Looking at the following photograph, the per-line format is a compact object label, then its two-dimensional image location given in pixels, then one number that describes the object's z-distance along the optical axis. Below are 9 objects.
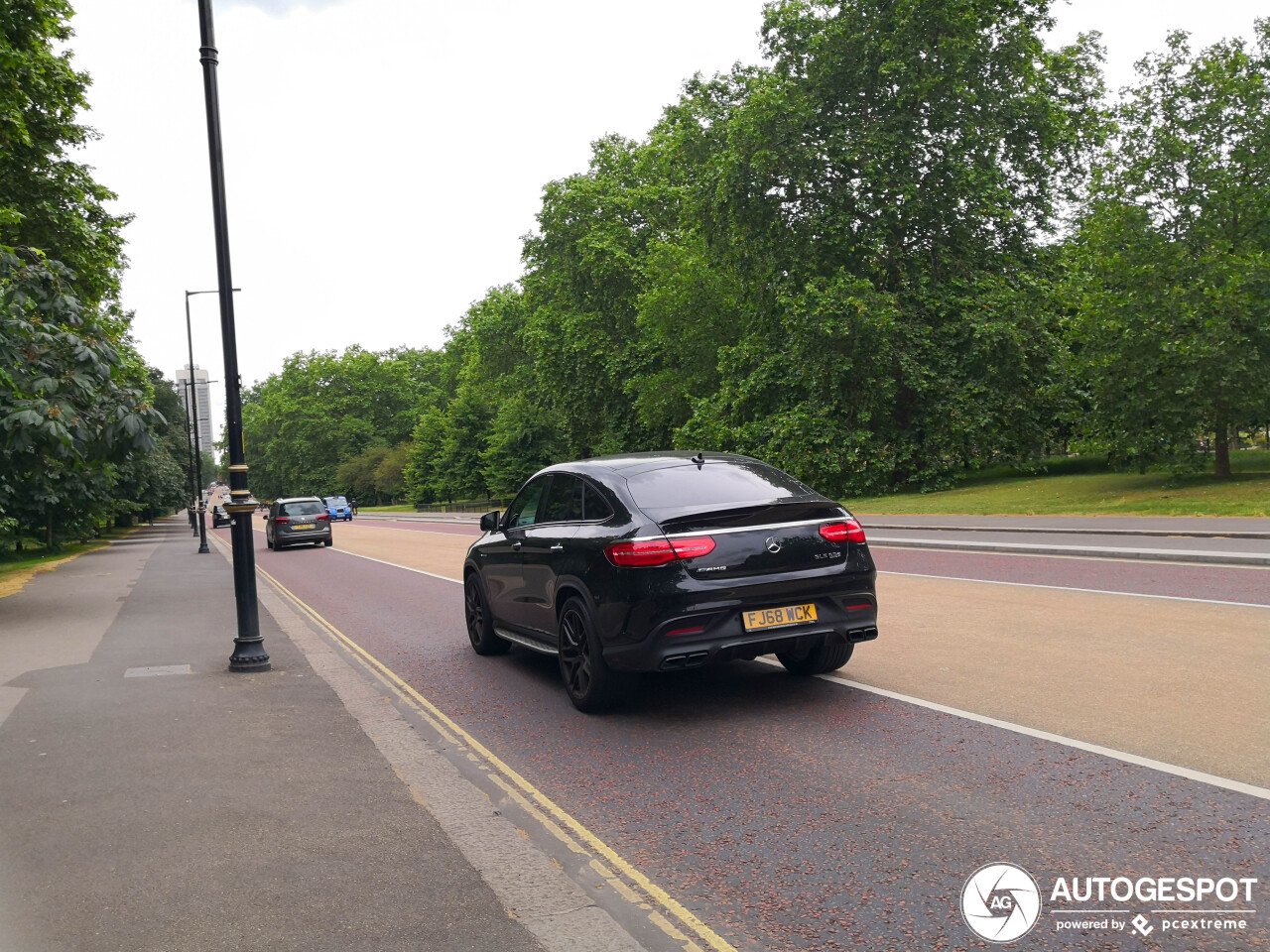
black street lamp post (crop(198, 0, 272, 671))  9.49
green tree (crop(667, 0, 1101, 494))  34.78
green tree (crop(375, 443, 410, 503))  105.75
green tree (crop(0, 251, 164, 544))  13.20
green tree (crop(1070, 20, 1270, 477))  26.45
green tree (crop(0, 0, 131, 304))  20.33
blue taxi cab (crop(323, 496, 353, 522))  76.69
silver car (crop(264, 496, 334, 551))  34.06
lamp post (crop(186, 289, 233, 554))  34.11
